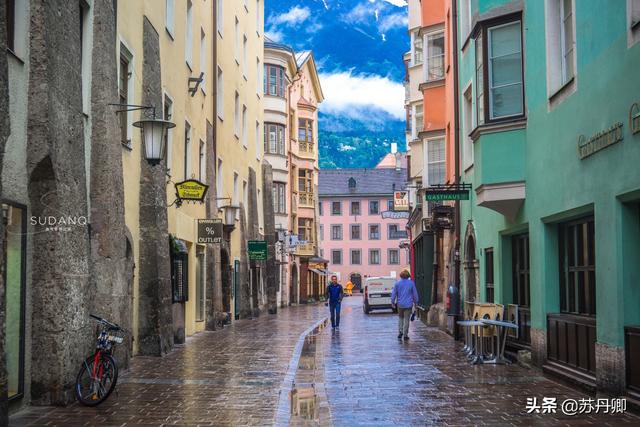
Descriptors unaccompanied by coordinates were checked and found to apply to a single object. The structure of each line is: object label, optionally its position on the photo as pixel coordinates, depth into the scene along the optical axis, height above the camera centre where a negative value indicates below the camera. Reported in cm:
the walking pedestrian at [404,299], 2167 -82
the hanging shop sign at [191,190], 2041 +200
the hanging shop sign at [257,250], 3391 +81
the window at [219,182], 2955 +319
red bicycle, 1039 -131
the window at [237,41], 3434 +968
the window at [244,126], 3628 +635
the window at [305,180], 6266 +682
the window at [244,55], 3675 +968
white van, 4250 -125
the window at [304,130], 6344 +1077
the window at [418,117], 3528 +652
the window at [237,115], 3372 +640
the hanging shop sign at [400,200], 4544 +379
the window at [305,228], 6575 +332
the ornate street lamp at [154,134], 1473 +245
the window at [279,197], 5216 +461
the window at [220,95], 2980 +639
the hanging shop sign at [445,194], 1825 +165
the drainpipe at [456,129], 2209 +373
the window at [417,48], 3441 +934
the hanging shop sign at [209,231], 2322 +111
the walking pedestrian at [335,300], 2700 -102
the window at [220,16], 2984 +937
